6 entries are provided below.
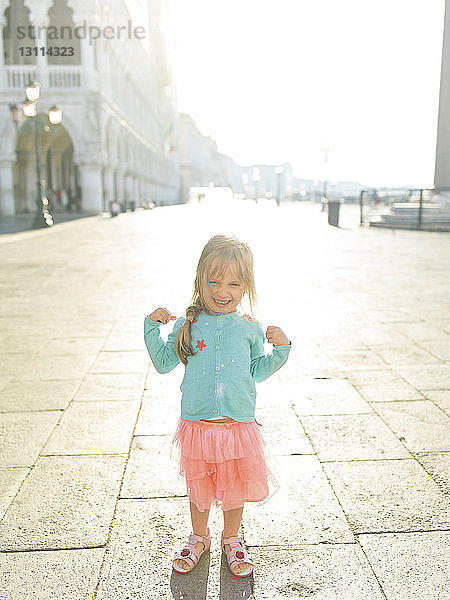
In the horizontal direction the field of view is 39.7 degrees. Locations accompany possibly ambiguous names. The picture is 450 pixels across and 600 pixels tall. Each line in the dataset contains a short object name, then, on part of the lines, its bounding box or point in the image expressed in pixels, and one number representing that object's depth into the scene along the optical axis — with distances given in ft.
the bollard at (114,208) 95.91
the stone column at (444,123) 91.09
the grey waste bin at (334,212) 79.72
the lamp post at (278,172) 176.22
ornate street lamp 63.21
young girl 7.43
